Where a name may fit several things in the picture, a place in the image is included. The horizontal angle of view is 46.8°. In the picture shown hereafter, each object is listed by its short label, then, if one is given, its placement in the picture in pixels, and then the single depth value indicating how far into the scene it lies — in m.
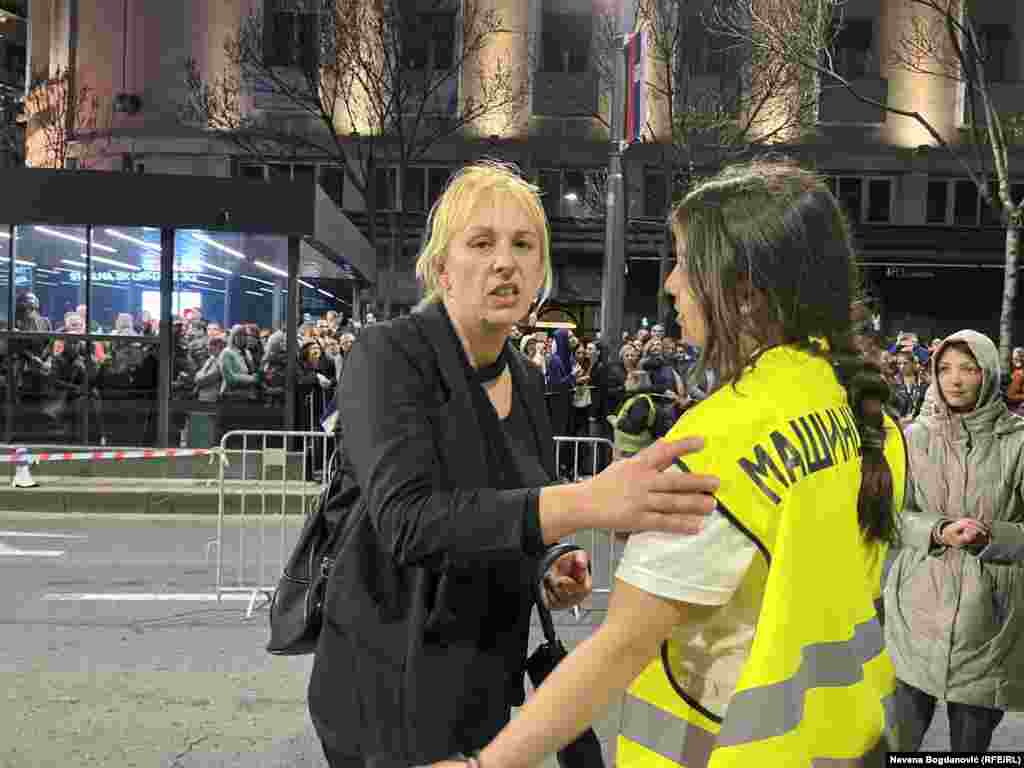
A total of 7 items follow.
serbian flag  16.53
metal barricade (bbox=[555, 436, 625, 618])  7.90
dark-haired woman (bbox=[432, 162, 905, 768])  1.45
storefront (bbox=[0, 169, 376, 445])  15.55
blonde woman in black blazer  1.85
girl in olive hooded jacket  3.96
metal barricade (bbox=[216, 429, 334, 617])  8.20
